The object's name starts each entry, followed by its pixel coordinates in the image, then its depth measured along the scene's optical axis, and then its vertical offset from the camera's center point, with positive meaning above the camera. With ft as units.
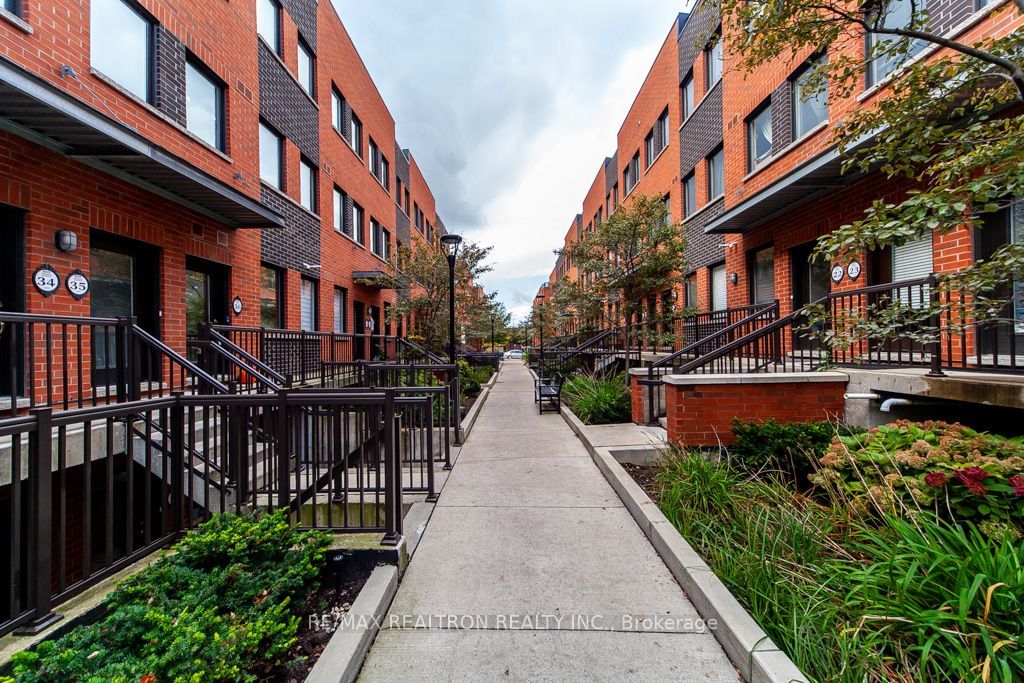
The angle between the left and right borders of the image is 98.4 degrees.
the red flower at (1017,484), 8.61 -2.87
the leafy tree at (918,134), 8.38 +4.62
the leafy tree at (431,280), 43.04 +6.39
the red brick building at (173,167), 15.80 +7.58
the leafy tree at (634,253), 30.99 +6.52
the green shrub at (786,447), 14.52 -3.58
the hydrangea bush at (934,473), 9.04 -3.10
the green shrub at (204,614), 5.88 -4.25
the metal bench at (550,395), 31.83 -3.76
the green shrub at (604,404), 25.62 -3.69
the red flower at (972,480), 8.96 -2.92
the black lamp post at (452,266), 31.81 +5.64
